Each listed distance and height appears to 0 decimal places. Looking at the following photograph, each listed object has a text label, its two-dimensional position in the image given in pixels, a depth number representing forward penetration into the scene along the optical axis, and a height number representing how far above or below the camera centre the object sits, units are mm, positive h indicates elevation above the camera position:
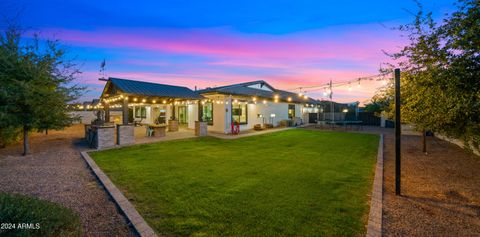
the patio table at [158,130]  11708 -872
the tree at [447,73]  3000 +701
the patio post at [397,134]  3738 -407
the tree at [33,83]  6441 +1212
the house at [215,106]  11020 +827
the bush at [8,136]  7698 -795
